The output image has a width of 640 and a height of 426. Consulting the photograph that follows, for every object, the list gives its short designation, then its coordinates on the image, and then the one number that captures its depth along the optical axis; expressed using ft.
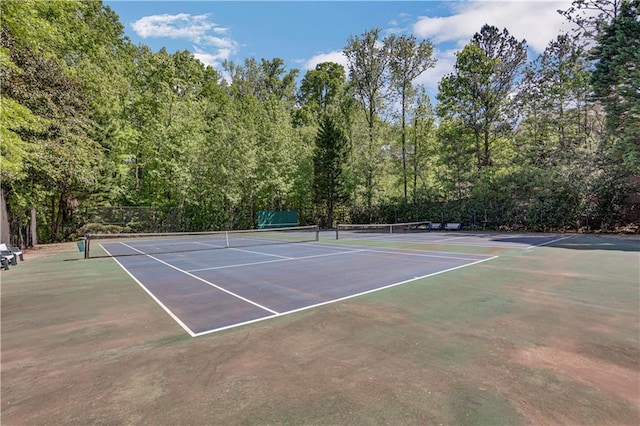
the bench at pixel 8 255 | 36.81
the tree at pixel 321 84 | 169.88
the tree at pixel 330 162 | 110.01
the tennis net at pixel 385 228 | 91.80
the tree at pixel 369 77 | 109.40
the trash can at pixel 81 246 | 52.75
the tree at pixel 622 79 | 60.64
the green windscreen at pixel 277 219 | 105.70
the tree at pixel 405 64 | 108.06
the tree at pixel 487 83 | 92.99
